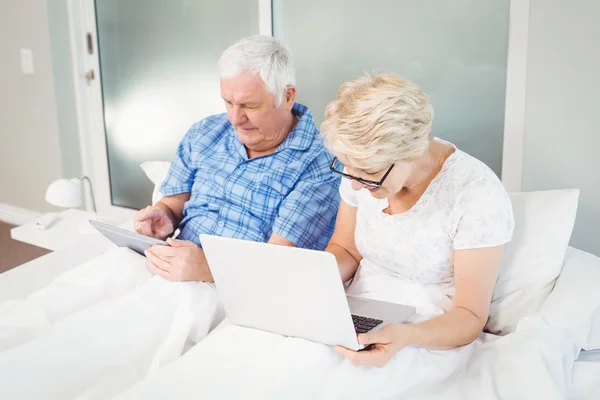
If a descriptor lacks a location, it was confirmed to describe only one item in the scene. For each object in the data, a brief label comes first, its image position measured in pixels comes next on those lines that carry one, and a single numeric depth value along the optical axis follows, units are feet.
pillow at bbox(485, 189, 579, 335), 4.72
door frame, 9.60
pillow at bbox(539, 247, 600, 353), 4.33
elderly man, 5.34
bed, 3.81
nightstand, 7.54
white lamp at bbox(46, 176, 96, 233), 7.24
